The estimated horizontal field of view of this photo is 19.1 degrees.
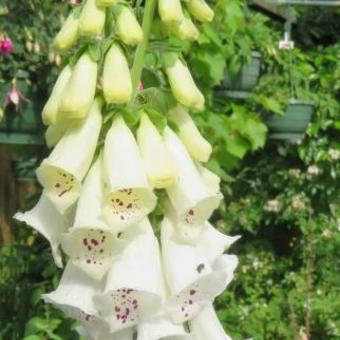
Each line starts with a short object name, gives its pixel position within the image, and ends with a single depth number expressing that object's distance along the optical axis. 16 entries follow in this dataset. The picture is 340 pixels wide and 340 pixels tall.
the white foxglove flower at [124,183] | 0.46
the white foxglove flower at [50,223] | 0.49
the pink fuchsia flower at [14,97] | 1.09
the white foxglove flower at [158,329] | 0.46
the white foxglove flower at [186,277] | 0.48
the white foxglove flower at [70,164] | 0.47
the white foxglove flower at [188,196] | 0.48
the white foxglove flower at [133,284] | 0.46
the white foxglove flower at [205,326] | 0.50
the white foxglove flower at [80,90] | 0.47
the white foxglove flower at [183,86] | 0.48
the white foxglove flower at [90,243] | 0.47
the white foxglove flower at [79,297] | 0.47
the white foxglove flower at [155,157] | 0.47
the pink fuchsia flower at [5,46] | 1.11
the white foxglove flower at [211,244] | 0.50
